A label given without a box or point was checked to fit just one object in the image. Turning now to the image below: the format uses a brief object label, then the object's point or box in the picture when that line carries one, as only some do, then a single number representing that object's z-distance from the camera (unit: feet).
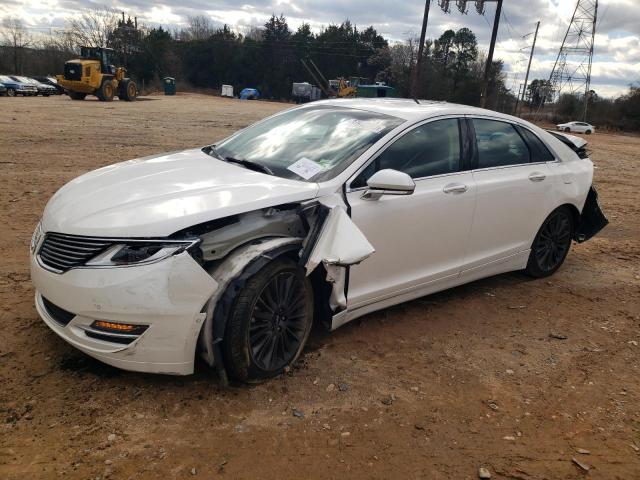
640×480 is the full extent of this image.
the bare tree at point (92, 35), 222.89
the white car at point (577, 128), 132.57
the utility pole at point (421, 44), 88.02
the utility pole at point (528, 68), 172.33
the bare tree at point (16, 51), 193.36
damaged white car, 8.93
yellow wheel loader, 97.40
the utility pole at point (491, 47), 80.64
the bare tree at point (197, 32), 269.11
